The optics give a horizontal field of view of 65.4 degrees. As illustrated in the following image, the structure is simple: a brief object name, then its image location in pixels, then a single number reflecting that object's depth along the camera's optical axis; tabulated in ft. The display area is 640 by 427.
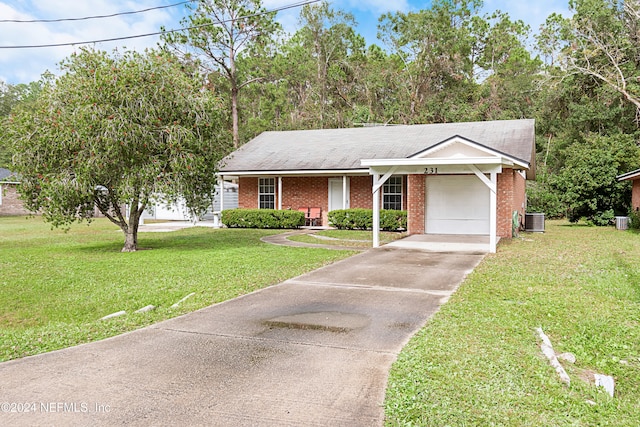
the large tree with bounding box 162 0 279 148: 114.21
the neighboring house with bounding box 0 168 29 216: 114.01
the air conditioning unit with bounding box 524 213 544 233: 63.52
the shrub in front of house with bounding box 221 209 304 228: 69.82
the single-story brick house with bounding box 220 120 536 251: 47.24
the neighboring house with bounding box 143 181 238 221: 94.63
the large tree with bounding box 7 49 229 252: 39.63
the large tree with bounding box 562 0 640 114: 94.84
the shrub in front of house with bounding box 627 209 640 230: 63.20
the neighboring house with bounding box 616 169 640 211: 64.19
